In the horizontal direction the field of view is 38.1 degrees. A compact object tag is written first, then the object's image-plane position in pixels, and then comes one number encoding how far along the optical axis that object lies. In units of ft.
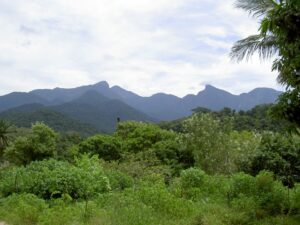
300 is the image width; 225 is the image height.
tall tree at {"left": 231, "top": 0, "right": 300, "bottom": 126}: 21.90
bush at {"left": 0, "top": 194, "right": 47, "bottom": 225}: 28.43
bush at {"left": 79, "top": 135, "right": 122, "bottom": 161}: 108.58
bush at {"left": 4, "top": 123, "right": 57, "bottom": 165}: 117.08
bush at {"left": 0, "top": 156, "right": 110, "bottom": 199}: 40.11
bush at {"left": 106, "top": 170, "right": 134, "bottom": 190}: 49.42
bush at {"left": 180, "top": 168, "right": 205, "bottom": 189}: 42.45
